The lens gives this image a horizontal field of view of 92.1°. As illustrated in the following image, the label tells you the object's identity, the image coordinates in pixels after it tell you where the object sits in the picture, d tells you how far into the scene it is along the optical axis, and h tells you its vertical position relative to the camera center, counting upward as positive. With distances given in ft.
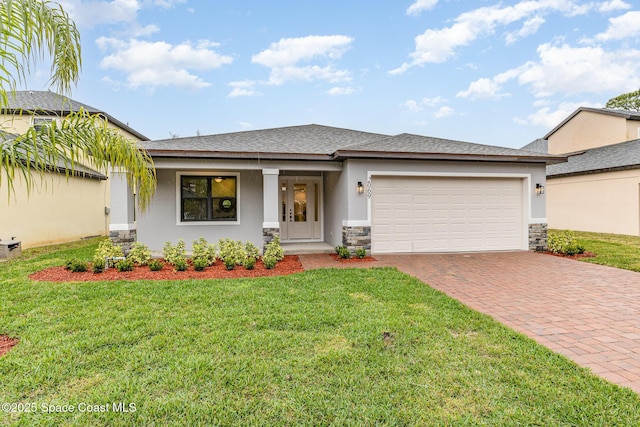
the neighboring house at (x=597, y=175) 42.68 +4.97
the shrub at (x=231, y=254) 23.70 -3.34
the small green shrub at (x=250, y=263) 23.48 -3.95
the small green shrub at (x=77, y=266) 22.41 -3.85
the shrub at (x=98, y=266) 22.27 -3.84
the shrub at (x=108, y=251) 23.48 -3.01
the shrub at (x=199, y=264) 23.18 -3.92
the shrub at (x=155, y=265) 22.92 -3.98
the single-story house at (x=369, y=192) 28.50 +1.84
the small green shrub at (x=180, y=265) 22.93 -3.94
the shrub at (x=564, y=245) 28.92 -3.51
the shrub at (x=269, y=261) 23.75 -3.89
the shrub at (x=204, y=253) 23.99 -3.30
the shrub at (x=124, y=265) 22.79 -3.88
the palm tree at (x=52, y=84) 9.25 +4.21
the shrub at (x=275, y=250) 25.89 -3.30
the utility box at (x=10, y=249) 28.66 -3.36
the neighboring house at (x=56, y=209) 33.45 +0.58
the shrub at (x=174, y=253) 24.03 -3.31
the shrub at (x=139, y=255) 24.58 -3.42
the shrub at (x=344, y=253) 27.25 -3.76
